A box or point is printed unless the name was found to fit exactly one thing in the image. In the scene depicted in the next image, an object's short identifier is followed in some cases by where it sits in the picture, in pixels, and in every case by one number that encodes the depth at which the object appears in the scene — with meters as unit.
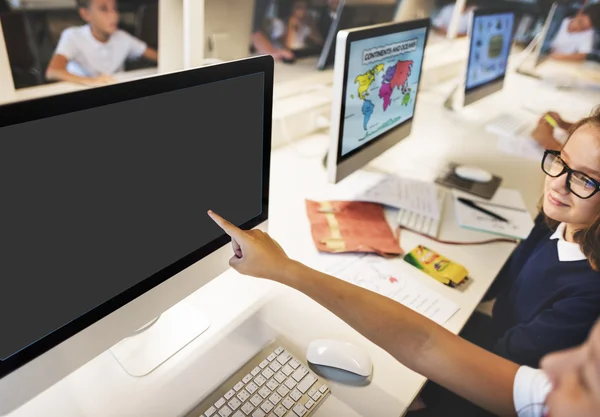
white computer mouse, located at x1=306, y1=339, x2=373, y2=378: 0.77
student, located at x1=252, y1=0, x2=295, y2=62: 2.21
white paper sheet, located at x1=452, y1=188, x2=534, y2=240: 1.25
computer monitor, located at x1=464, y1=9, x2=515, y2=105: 1.76
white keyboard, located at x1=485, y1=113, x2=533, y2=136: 2.02
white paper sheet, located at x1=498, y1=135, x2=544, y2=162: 1.80
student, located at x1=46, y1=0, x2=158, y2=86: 2.11
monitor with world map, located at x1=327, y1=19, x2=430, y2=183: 1.05
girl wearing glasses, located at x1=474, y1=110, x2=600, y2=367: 0.93
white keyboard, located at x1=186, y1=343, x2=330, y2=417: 0.68
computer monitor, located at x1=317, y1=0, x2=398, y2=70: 1.73
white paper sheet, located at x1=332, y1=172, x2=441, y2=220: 1.30
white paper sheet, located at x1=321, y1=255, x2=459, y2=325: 0.95
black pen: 1.30
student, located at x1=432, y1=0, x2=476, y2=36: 2.84
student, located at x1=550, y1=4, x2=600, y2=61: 3.08
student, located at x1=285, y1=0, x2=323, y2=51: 2.34
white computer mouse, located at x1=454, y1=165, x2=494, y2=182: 1.50
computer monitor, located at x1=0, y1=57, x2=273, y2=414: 0.52
